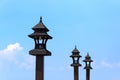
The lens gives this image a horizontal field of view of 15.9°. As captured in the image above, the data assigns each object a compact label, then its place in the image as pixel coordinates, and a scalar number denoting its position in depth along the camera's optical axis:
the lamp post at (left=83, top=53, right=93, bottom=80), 34.16
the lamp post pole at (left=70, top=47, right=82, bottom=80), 29.36
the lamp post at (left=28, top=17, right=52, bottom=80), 15.87
